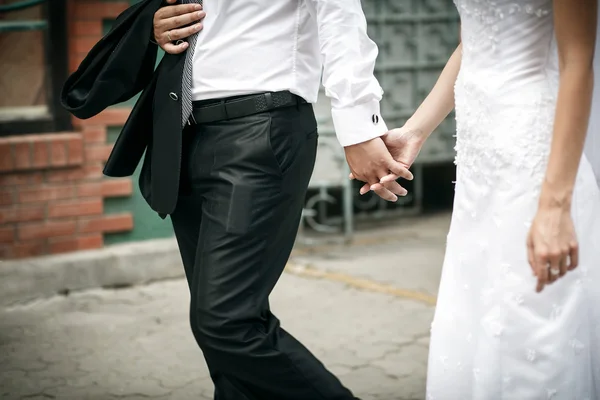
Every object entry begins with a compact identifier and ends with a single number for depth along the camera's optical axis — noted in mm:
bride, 2053
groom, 2668
